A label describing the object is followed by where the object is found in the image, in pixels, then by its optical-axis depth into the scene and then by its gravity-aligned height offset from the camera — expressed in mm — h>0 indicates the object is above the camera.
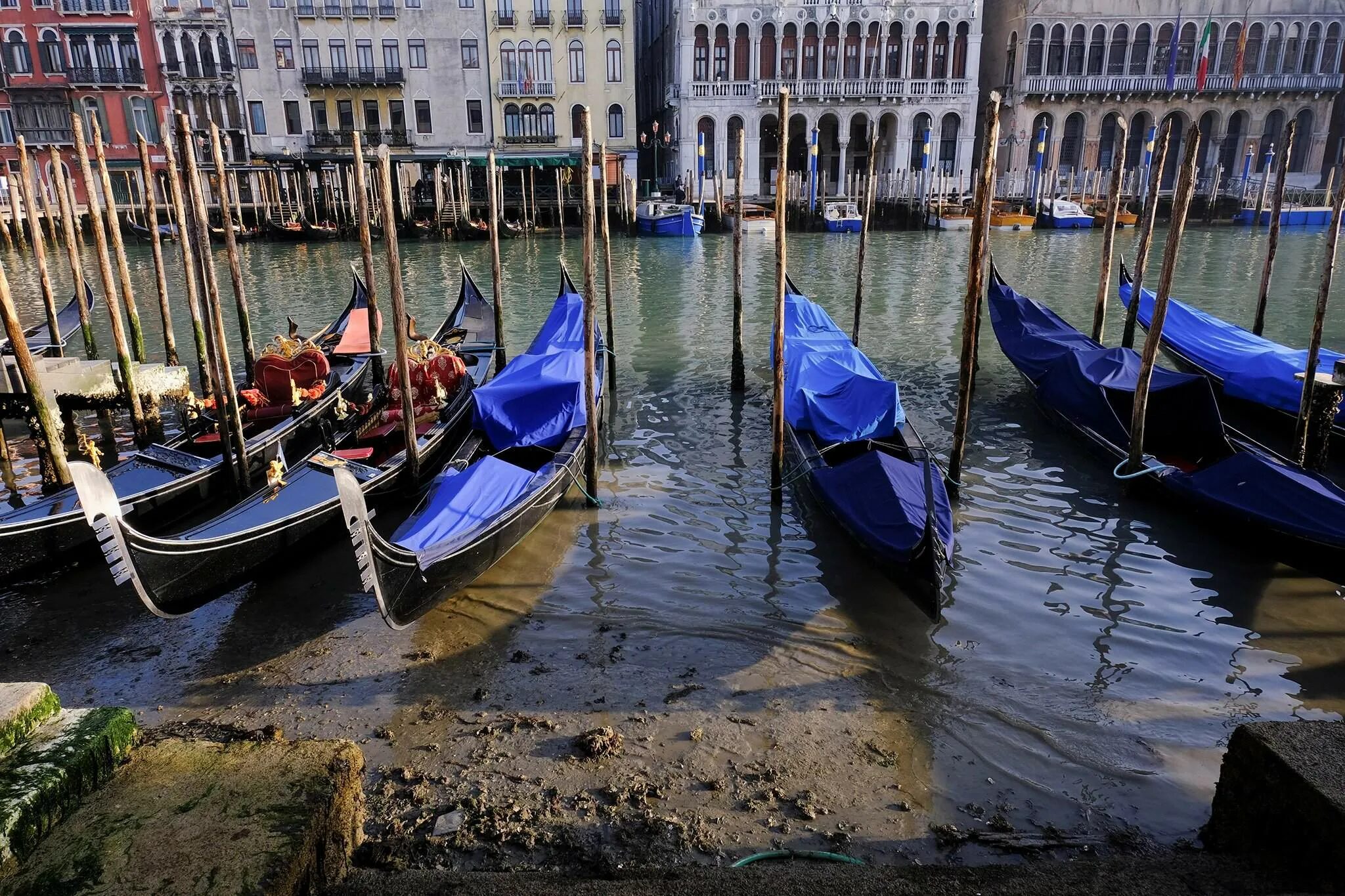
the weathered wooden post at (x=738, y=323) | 8914 -1525
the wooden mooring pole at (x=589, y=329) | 5961 -1034
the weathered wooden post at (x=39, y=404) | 5484 -1416
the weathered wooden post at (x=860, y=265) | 10289 -1118
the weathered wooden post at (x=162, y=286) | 8273 -1021
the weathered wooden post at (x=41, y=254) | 8797 -751
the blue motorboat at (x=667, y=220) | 24578 -1407
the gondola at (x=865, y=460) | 4469 -1813
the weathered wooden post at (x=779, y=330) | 5918 -1065
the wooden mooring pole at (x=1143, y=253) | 9430 -934
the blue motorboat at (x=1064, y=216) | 26469 -1506
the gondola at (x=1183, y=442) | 4824 -1855
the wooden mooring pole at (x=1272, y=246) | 9766 -911
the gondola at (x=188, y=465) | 4969 -1924
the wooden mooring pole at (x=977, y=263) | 5512 -588
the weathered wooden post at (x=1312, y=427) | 6031 -1757
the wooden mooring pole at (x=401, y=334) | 5883 -1065
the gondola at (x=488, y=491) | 4211 -1868
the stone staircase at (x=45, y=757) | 2018 -1393
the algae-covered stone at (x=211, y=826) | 1990 -1538
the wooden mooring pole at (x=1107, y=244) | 9117 -805
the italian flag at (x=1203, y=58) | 27922 +3274
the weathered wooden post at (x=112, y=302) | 7066 -1027
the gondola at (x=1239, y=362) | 7344 -1724
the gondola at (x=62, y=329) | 10459 -1856
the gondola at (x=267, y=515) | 3912 -1904
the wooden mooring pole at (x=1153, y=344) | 5832 -1151
